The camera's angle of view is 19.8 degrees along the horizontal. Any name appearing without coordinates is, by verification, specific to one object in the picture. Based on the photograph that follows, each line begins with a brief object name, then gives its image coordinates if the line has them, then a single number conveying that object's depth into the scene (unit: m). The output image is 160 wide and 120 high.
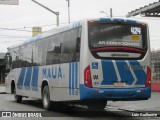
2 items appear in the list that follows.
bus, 14.71
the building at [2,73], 76.82
